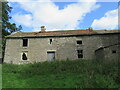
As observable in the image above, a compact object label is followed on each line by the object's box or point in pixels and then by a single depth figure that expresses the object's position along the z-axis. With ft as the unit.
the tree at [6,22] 99.94
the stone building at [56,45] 73.15
